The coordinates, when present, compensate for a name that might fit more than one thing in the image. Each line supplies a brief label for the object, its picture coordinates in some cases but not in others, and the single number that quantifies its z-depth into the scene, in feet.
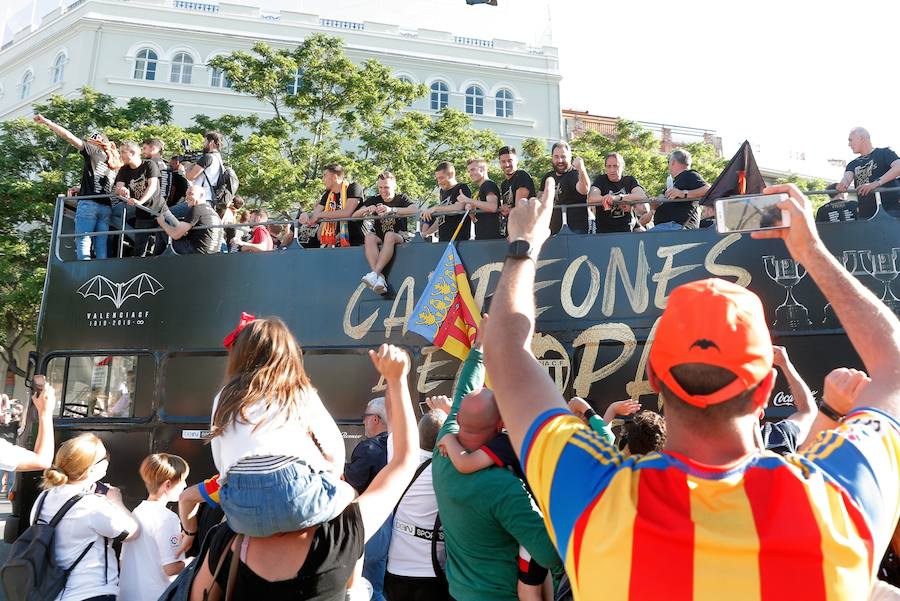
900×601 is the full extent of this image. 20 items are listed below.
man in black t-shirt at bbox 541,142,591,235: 22.76
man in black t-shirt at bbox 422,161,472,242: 22.72
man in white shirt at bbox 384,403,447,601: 10.88
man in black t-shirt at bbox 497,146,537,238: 22.40
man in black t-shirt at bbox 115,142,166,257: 26.35
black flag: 19.44
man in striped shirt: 3.63
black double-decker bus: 20.38
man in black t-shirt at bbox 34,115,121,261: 26.27
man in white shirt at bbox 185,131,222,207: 27.16
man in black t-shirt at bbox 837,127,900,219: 20.39
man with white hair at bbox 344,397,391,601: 12.64
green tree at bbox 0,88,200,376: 61.67
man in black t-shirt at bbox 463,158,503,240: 22.49
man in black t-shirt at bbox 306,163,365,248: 24.59
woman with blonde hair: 10.86
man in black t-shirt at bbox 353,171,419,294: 22.85
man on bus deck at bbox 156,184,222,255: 24.69
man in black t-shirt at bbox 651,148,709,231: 21.76
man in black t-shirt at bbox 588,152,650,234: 21.56
